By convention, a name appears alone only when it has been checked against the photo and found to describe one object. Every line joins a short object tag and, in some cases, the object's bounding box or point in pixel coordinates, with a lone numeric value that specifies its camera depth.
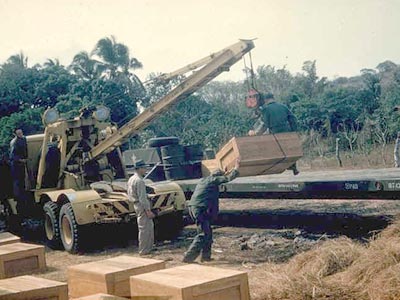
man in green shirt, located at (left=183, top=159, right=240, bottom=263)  9.27
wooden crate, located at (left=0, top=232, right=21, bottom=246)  9.04
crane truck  10.88
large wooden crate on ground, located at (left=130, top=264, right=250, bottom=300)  4.40
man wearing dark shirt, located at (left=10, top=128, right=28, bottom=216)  12.75
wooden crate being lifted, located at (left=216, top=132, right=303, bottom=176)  9.14
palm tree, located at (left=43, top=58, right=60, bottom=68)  35.92
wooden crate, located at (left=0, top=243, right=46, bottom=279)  7.73
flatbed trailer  9.19
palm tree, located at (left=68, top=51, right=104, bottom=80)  35.78
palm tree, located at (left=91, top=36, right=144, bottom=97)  36.72
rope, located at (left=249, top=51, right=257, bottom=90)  10.25
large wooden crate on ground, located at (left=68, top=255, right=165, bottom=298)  5.12
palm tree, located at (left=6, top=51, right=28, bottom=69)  41.19
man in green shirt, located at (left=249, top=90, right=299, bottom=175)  9.83
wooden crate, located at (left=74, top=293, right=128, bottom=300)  4.53
